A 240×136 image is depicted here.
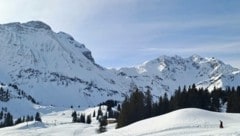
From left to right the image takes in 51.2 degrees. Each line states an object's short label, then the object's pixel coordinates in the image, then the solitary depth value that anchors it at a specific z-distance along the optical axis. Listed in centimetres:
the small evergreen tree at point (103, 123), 7233
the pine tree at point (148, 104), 6394
